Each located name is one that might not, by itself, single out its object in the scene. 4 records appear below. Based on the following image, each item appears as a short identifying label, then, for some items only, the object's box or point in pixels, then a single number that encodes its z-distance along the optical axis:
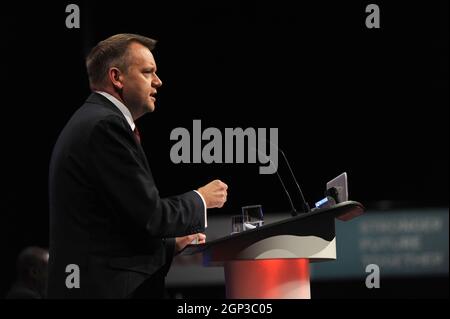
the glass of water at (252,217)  5.28
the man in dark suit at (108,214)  4.30
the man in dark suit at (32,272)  10.22
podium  4.55
